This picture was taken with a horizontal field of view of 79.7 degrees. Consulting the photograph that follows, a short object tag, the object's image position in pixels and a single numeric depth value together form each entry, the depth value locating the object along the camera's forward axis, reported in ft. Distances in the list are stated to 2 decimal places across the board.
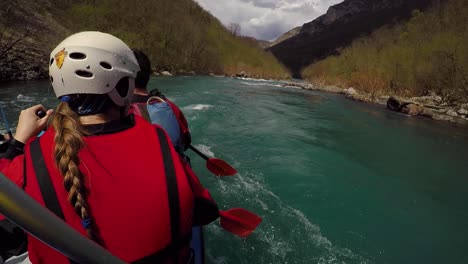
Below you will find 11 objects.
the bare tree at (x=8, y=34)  47.16
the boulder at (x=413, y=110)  53.87
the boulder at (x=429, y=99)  68.35
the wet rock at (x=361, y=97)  74.09
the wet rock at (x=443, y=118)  49.70
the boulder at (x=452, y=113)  54.71
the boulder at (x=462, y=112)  53.80
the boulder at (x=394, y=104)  58.62
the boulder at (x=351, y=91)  90.42
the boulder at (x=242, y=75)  188.36
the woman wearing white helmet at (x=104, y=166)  3.34
